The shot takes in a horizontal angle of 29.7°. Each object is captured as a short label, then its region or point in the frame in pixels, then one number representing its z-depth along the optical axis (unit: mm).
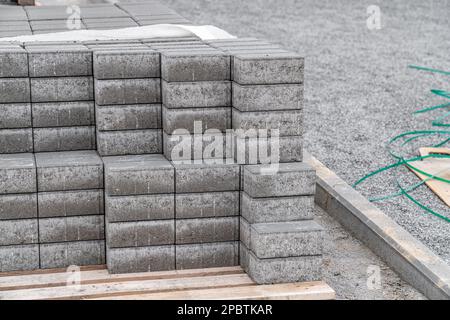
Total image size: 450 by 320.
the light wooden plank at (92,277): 6148
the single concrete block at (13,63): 6246
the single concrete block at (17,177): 6125
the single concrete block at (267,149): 6215
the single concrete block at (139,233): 6242
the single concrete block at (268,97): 6125
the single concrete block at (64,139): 6461
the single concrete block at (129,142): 6359
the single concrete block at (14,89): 6285
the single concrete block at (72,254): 6375
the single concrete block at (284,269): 6168
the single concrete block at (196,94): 6180
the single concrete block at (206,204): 6289
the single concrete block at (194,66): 6137
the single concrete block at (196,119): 6223
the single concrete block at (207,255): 6402
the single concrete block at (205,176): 6230
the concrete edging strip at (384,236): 6266
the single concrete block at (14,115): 6324
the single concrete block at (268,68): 6082
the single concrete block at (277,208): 6215
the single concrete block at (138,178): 6145
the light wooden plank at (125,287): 5969
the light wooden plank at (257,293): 5973
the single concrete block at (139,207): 6191
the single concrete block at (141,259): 6297
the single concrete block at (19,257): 6305
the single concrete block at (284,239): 6145
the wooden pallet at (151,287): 5988
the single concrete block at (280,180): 6160
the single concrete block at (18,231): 6238
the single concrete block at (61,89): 6348
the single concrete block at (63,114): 6398
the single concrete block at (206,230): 6348
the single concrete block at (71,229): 6310
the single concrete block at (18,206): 6188
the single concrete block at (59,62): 6309
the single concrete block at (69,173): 6199
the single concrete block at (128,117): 6289
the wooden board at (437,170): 8172
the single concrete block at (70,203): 6254
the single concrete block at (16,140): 6391
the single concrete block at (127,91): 6250
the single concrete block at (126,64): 6207
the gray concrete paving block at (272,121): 6156
